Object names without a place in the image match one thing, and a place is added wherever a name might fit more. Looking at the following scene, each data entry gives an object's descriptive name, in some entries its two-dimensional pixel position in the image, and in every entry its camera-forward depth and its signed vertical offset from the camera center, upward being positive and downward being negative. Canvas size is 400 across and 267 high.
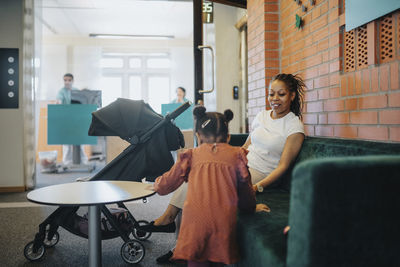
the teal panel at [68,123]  4.76 +0.09
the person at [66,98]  5.46 +0.52
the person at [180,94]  5.83 +0.62
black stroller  1.84 -0.18
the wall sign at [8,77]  3.82 +0.61
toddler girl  1.23 -0.25
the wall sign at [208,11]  3.61 +1.30
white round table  1.35 -0.29
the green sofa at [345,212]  0.82 -0.22
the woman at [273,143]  1.74 -0.08
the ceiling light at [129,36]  8.03 +2.33
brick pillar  2.77 +0.71
